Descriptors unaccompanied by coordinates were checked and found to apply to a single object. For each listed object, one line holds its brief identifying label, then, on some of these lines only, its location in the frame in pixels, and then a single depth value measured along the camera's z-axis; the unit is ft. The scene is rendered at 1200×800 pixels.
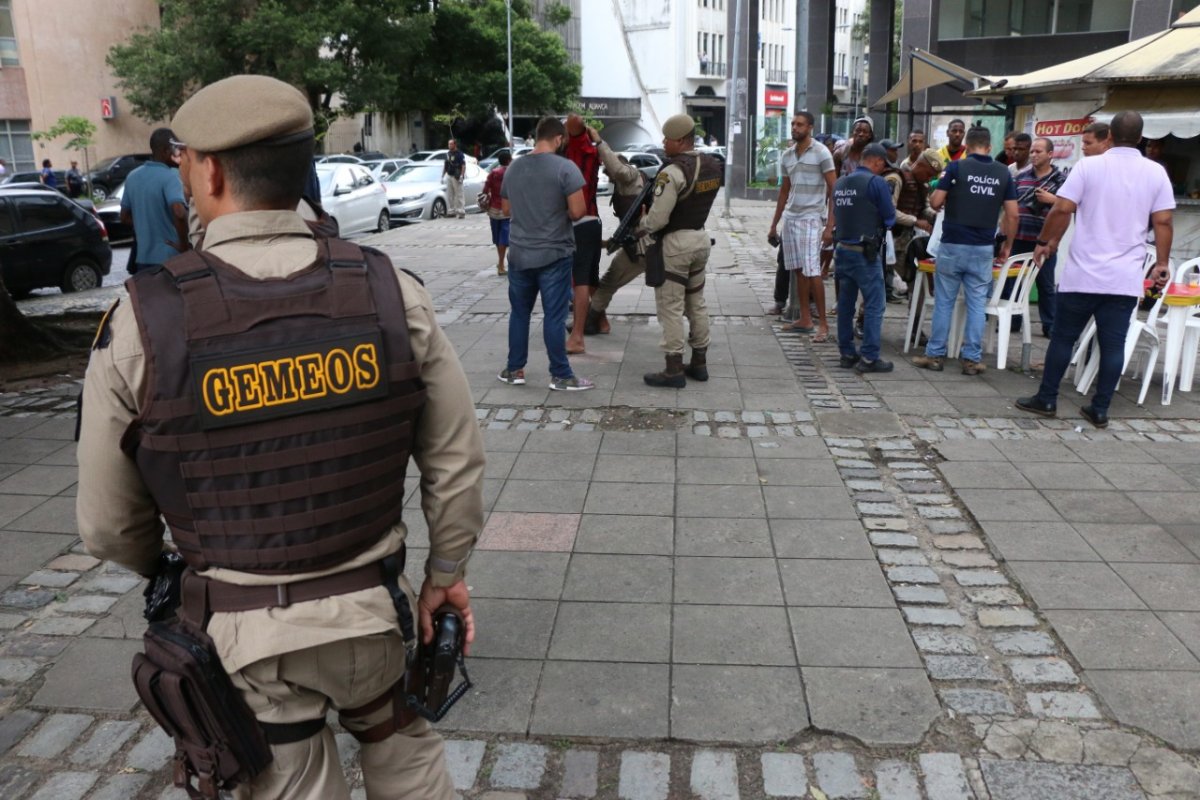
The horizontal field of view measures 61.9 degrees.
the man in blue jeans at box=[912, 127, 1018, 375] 23.63
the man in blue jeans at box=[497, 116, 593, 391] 22.18
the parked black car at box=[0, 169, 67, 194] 80.59
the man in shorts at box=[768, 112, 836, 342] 28.35
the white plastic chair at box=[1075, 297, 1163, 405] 22.62
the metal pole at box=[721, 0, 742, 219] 77.82
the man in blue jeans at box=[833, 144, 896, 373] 24.38
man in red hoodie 26.35
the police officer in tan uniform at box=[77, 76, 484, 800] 5.85
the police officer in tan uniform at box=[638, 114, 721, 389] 22.39
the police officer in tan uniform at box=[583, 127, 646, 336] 25.25
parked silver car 71.26
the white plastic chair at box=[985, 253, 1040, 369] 25.22
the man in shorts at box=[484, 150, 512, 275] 38.63
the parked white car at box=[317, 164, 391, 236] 59.44
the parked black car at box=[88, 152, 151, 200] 88.53
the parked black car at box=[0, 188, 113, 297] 39.83
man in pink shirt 19.93
